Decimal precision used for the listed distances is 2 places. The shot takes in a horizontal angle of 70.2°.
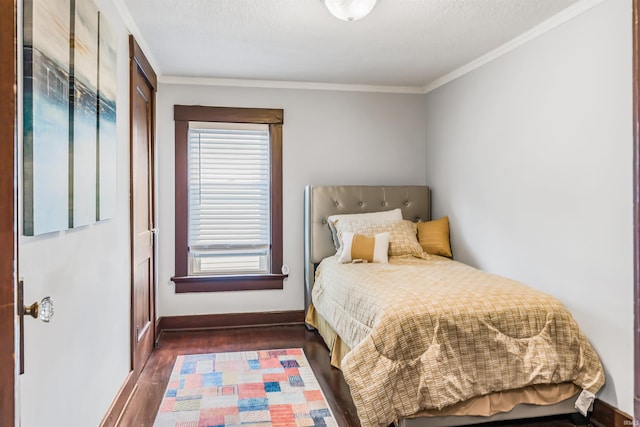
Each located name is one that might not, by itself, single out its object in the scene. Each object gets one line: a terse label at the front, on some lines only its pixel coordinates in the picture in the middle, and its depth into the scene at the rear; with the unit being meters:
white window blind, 4.25
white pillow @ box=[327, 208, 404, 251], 4.03
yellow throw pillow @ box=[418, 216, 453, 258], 3.95
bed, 2.20
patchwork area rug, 2.48
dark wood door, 2.87
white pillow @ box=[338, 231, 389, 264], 3.65
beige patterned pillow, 3.81
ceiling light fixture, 2.40
